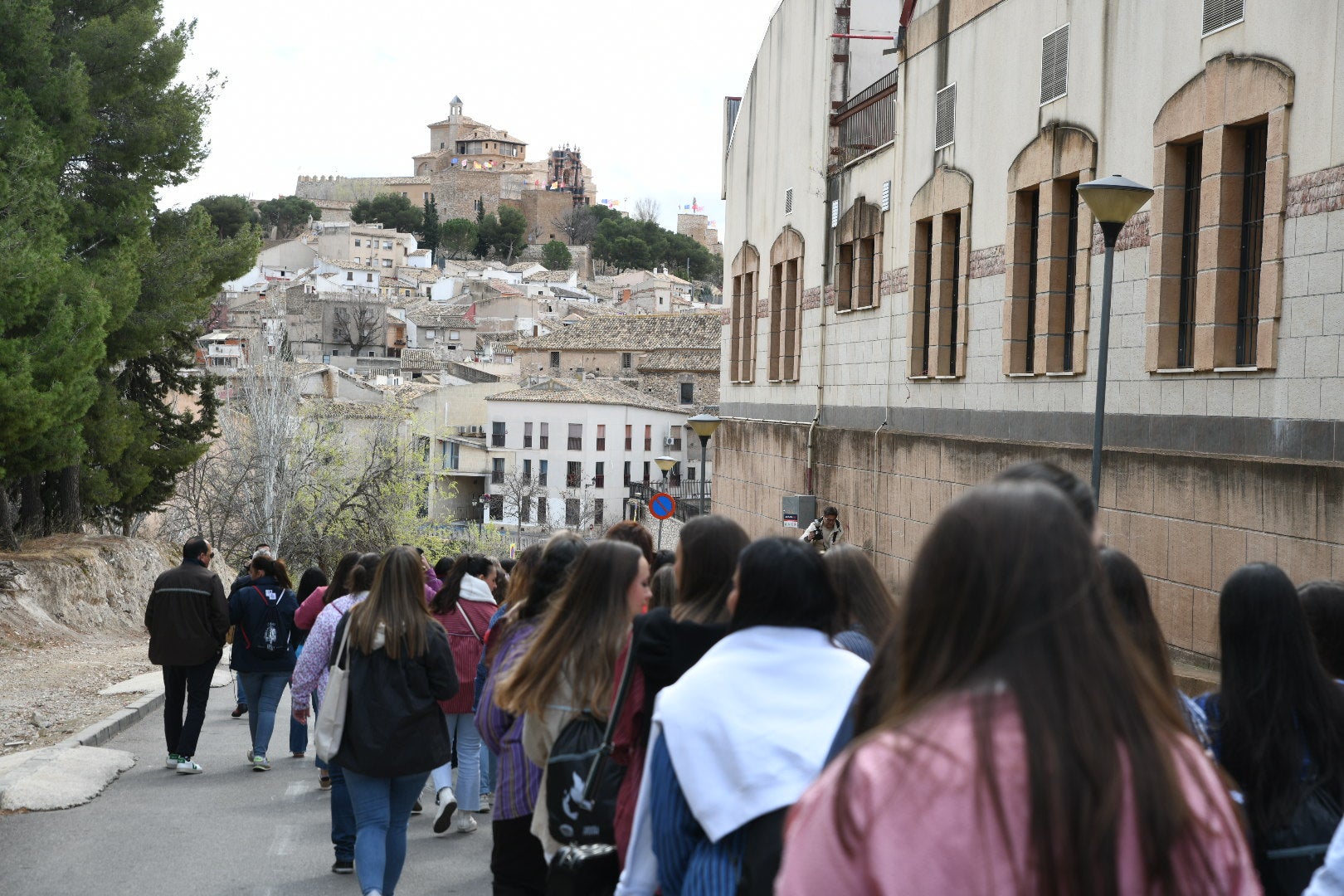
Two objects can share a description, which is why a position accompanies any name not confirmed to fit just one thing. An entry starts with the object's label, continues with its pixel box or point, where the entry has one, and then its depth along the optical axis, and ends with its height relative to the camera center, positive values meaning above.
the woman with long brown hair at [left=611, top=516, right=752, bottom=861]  4.19 -0.76
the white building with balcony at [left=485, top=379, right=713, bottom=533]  70.00 -2.90
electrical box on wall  21.34 -1.75
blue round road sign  24.47 -1.97
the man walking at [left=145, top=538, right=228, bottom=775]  10.20 -1.89
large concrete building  10.20 +1.41
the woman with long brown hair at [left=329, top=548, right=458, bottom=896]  6.22 -1.43
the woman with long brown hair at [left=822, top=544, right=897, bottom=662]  5.05 -0.73
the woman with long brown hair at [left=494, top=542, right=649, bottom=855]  4.75 -0.89
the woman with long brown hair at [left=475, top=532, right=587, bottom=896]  5.25 -1.45
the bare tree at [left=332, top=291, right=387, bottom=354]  98.12 +4.97
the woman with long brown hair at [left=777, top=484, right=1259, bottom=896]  1.96 -0.52
